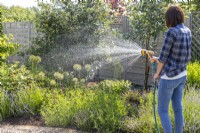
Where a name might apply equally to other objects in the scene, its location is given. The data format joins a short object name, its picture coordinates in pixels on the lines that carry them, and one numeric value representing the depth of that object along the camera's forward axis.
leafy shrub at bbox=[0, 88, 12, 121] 4.57
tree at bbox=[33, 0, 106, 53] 7.21
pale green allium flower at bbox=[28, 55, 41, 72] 6.45
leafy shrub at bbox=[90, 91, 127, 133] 3.64
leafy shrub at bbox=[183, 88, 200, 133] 3.37
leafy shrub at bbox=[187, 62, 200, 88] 5.34
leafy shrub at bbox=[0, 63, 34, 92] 5.10
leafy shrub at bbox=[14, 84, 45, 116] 4.56
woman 2.82
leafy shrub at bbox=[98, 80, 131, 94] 5.39
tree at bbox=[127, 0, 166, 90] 5.46
